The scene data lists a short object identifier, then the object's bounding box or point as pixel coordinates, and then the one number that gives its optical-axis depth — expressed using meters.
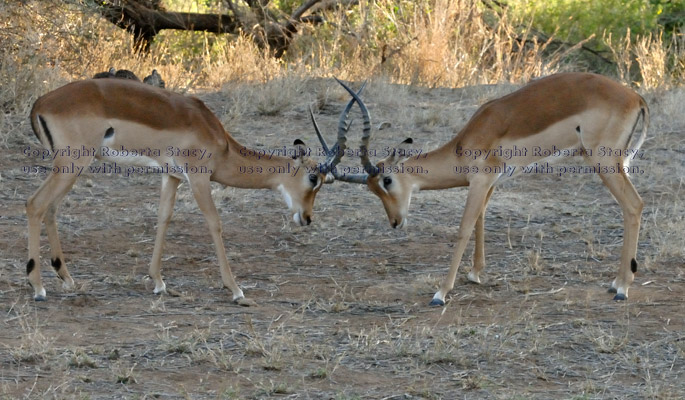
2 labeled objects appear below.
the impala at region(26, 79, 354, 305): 11.63
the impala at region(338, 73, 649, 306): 12.20
